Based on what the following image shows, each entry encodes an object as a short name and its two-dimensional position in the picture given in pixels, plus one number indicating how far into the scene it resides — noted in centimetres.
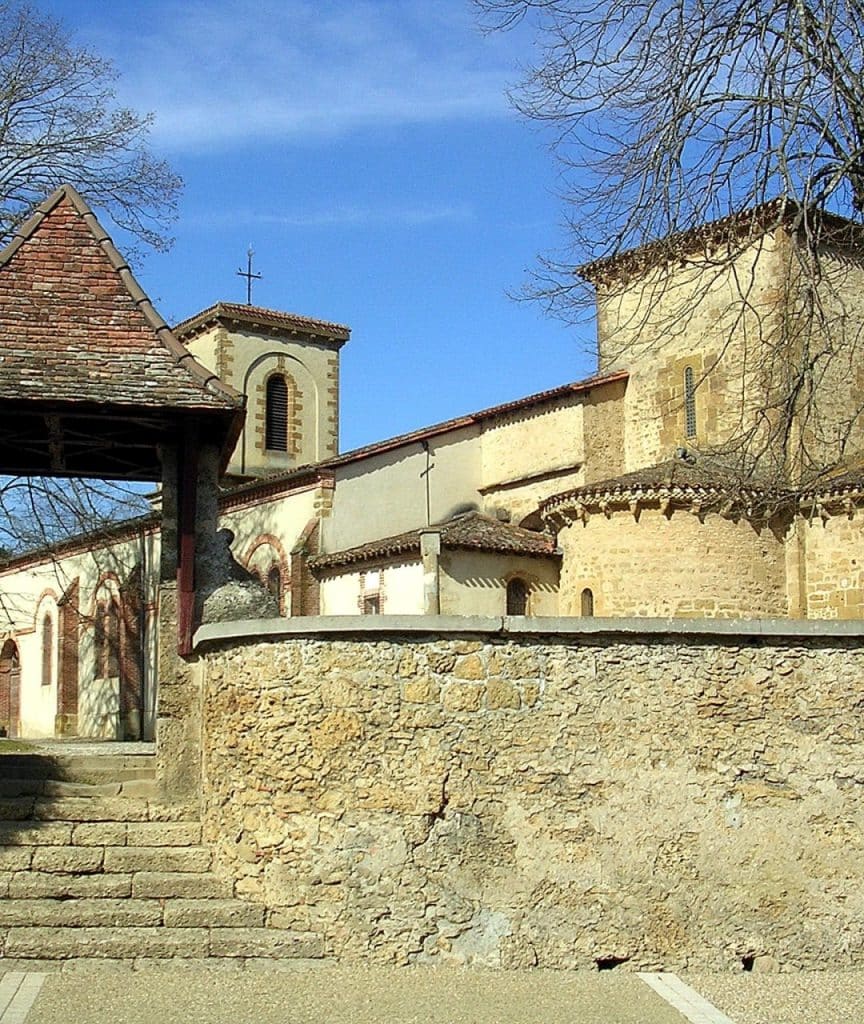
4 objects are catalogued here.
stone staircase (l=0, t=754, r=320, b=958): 900
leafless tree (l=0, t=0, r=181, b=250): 2184
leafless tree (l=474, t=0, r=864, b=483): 1139
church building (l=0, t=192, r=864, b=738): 2348
